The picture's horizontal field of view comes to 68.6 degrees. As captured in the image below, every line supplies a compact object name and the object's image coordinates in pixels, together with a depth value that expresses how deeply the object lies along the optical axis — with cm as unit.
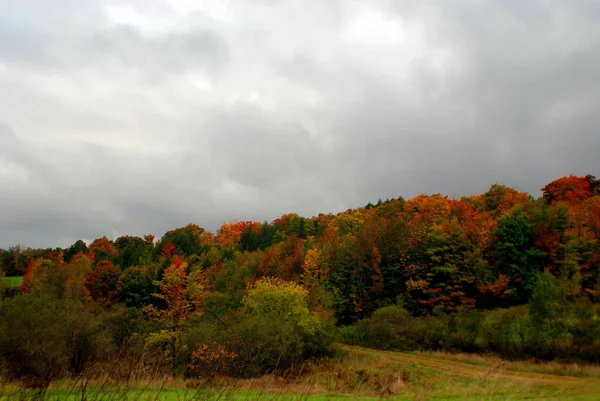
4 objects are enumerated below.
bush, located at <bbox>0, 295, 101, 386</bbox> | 2199
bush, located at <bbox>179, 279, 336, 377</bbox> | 3434
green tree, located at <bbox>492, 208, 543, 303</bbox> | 5953
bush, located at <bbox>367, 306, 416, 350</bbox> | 4536
